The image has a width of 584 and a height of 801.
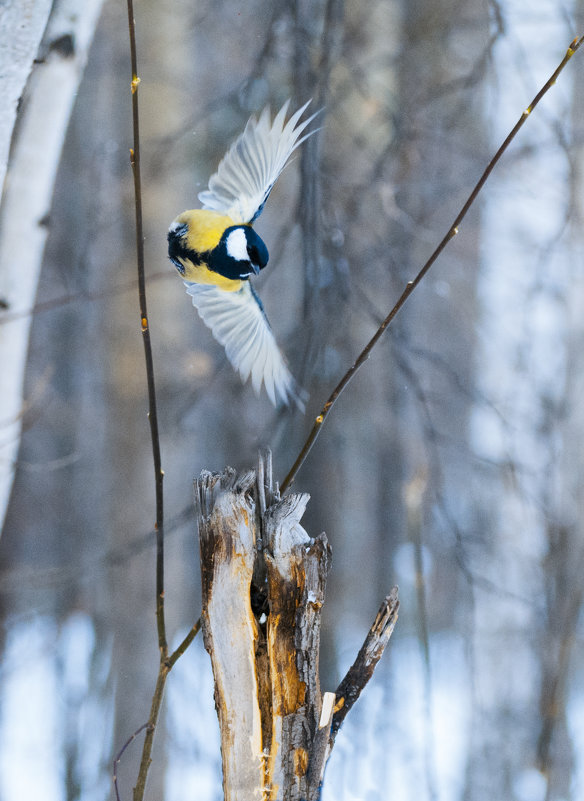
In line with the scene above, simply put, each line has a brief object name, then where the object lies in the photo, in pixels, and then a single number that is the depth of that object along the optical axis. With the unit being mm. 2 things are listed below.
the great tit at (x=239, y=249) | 6570
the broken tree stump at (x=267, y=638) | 6419
